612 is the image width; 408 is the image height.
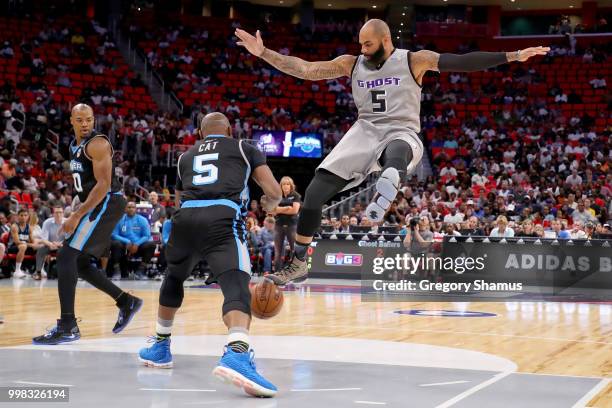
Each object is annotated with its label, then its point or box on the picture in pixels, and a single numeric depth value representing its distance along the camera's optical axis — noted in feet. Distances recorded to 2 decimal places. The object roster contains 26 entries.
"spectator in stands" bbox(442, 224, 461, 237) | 49.87
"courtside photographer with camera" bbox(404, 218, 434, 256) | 45.83
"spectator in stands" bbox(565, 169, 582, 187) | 73.90
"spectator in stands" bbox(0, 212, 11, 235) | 49.62
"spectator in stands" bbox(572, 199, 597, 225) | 59.16
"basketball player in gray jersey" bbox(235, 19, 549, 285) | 19.98
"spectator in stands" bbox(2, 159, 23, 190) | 59.57
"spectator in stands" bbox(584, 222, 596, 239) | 48.39
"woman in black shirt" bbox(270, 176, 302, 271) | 46.80
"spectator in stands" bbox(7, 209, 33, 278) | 50.24
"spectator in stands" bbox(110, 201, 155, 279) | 52.16
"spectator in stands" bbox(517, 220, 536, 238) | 49.44
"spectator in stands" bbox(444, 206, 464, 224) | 61.05
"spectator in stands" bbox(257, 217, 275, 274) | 56.59
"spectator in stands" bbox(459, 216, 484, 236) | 49.57
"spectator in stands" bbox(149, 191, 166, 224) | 56.75
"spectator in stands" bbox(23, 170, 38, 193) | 60.32
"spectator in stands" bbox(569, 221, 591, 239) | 48.47
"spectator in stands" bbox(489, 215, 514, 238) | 49.26
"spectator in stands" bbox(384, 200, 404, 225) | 59.11
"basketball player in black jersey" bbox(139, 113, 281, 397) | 17.84
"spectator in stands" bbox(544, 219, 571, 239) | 49.32
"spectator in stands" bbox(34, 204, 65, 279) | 50.52
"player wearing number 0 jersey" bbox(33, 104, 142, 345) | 23.73
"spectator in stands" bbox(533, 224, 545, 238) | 49.32
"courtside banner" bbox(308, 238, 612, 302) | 45.65
